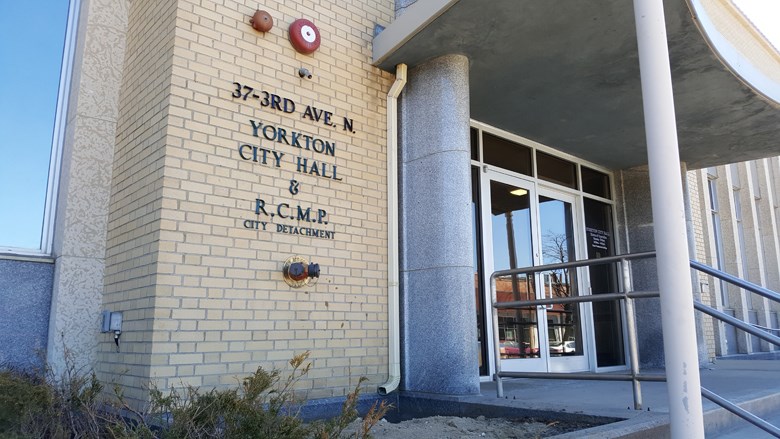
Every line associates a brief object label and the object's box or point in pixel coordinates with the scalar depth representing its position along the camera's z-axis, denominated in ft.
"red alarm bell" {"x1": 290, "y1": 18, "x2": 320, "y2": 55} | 18.15
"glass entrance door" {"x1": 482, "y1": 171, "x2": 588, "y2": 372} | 25.23
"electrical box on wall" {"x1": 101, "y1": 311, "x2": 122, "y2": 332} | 16.12
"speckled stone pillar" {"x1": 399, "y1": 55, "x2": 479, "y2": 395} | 18.10
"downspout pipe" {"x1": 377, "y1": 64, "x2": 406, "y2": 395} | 18.90
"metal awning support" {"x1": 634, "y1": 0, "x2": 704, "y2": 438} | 8.71
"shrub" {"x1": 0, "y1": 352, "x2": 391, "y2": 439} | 9.30
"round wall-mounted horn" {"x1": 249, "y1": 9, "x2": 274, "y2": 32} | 17.29
